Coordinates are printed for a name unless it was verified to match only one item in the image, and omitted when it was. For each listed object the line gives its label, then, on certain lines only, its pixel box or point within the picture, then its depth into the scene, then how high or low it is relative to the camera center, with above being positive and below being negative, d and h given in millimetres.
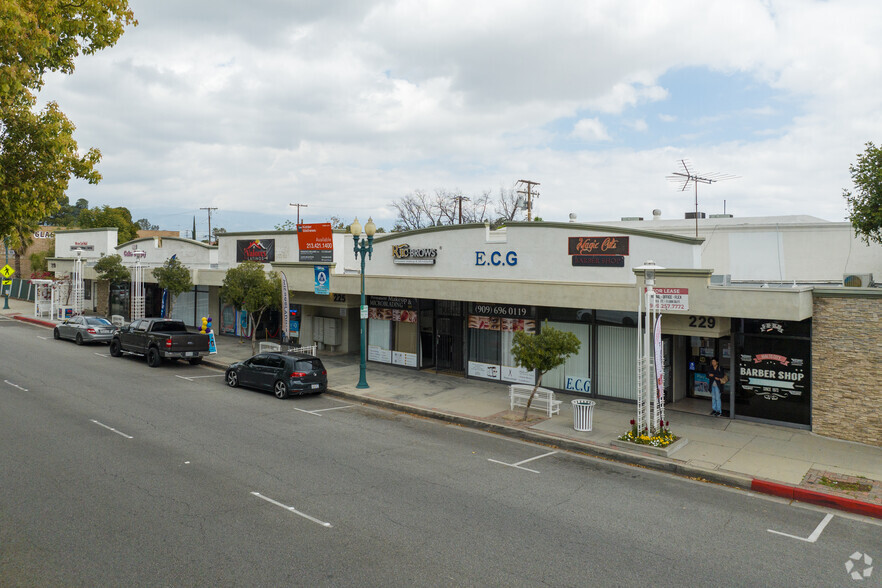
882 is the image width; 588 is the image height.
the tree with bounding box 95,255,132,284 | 36906 +2033
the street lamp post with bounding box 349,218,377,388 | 19469 +1728
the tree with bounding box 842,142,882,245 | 21984 +3942
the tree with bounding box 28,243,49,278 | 62881 +4095
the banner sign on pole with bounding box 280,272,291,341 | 25047 -577
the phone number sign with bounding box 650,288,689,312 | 14133 +30
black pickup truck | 23641 -1665
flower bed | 13461 -3220
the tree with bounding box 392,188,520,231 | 75938 +11643
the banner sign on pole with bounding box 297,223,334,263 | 28422 +2893
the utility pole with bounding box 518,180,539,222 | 48344 +9404
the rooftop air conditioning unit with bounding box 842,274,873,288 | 19516 +642
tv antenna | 27234 +5787
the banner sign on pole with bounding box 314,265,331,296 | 25094 +886
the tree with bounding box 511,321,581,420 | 15117 -1242
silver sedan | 29438 -1472
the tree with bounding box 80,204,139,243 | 75312 +10795
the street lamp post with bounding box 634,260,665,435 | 13602 -1586
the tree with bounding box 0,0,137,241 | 9930 +3034
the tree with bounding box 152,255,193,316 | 30969 +1266
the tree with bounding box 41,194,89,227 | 106225 +15592
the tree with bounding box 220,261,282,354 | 24906 +547
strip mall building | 14680 -197
